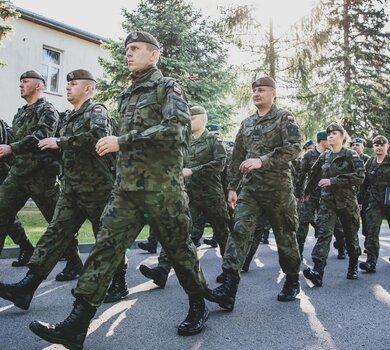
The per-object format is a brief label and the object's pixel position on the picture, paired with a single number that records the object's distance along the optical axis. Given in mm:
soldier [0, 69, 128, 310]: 3744
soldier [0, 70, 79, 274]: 4621
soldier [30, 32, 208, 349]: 2803
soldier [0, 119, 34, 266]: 5480
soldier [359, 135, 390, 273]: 6188
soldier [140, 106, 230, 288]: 5582
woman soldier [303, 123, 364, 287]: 5438
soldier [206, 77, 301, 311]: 4070
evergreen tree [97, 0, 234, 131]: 15164
